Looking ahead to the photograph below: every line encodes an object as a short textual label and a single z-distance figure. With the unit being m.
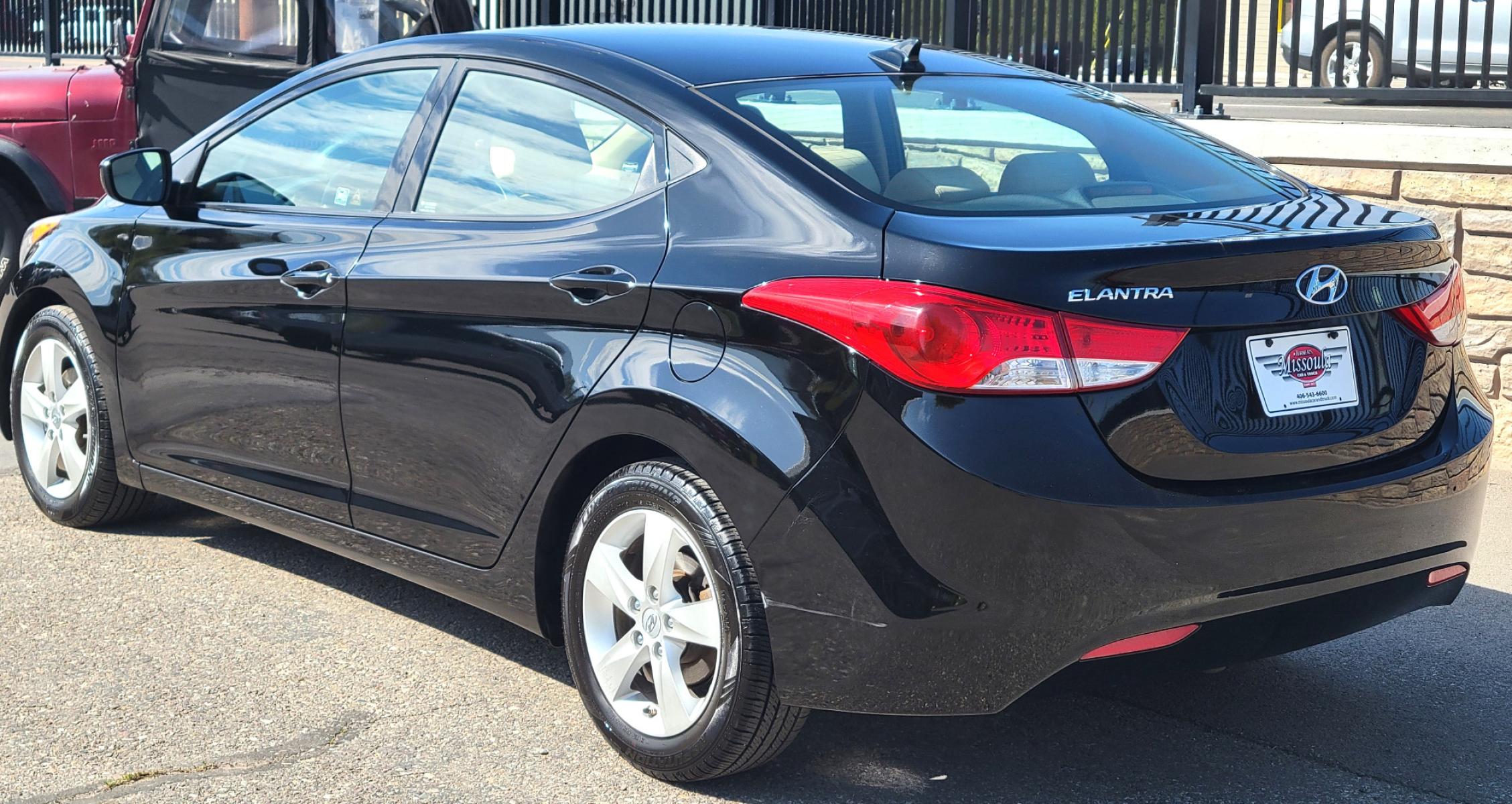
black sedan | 2.91
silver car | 7.43
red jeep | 8.35
